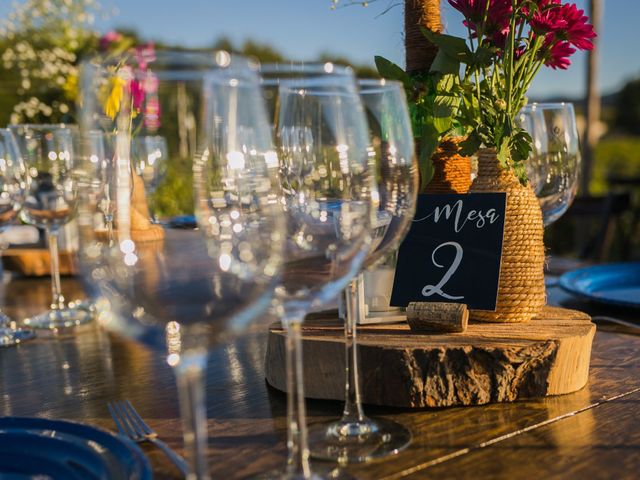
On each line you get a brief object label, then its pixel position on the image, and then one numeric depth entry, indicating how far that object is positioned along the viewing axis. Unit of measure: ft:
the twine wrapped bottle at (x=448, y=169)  3.41
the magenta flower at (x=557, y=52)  3.32
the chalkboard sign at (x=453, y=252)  3.23
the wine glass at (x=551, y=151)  4.25
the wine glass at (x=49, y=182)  4.39
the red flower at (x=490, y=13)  3.26
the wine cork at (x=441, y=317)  2.97
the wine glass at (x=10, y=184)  4.21
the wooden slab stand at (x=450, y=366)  2.70
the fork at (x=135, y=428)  2.28
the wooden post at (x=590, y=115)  20.78
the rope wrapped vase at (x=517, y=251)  3.20
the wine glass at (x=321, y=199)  1.95
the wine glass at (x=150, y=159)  1.75
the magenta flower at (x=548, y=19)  3.18
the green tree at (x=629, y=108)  63.62
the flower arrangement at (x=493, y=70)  3.18
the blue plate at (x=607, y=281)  4.76
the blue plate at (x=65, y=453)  2.06
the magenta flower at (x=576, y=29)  3.22
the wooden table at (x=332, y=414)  2.20
